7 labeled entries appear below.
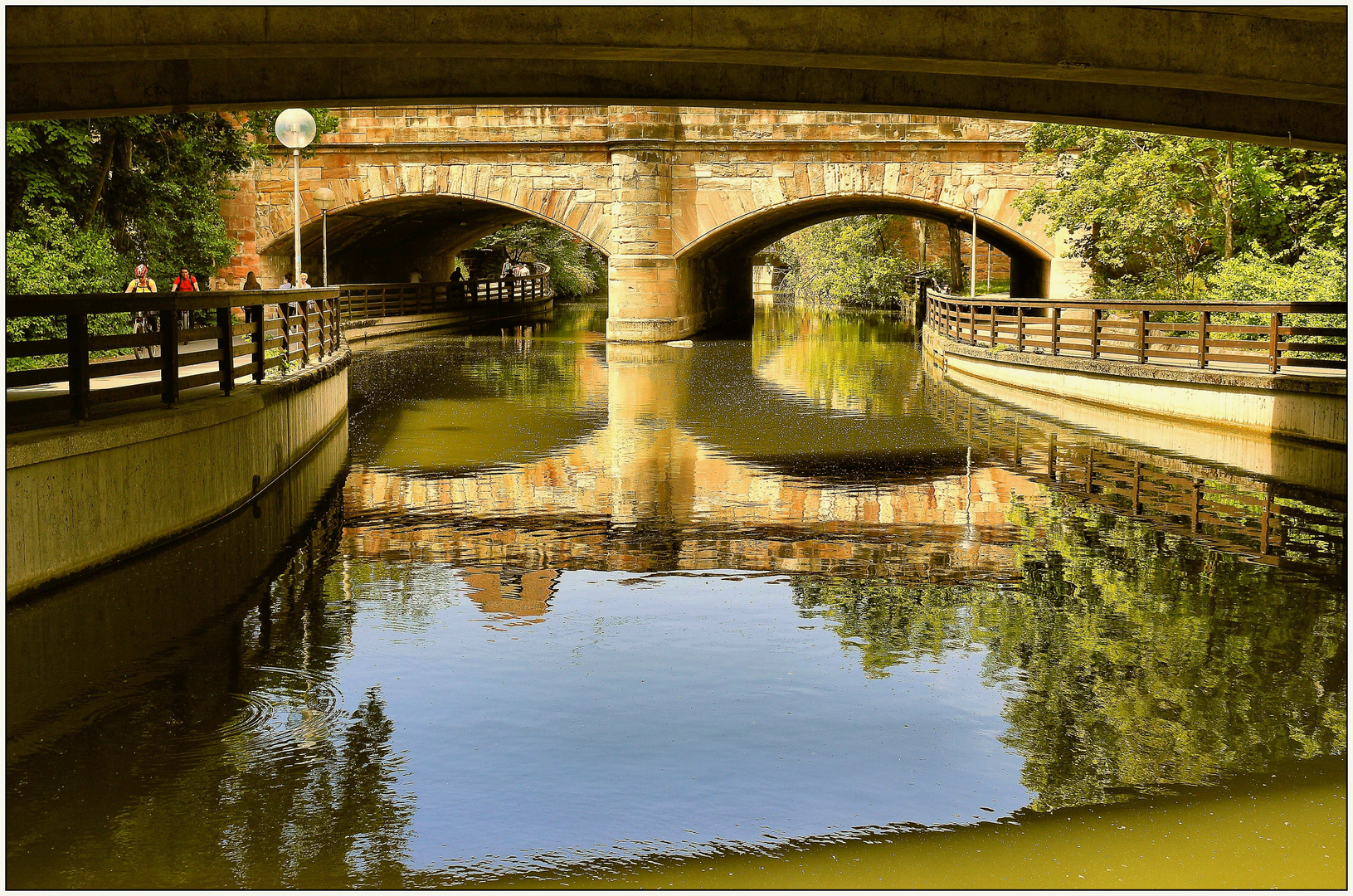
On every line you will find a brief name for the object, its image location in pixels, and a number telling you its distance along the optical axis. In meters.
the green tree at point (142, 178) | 24.22
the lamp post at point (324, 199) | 38.97
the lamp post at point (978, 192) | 36.91
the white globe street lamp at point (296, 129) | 21.00
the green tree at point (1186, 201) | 26.97
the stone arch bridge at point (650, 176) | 36.84
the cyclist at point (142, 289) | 21.73
